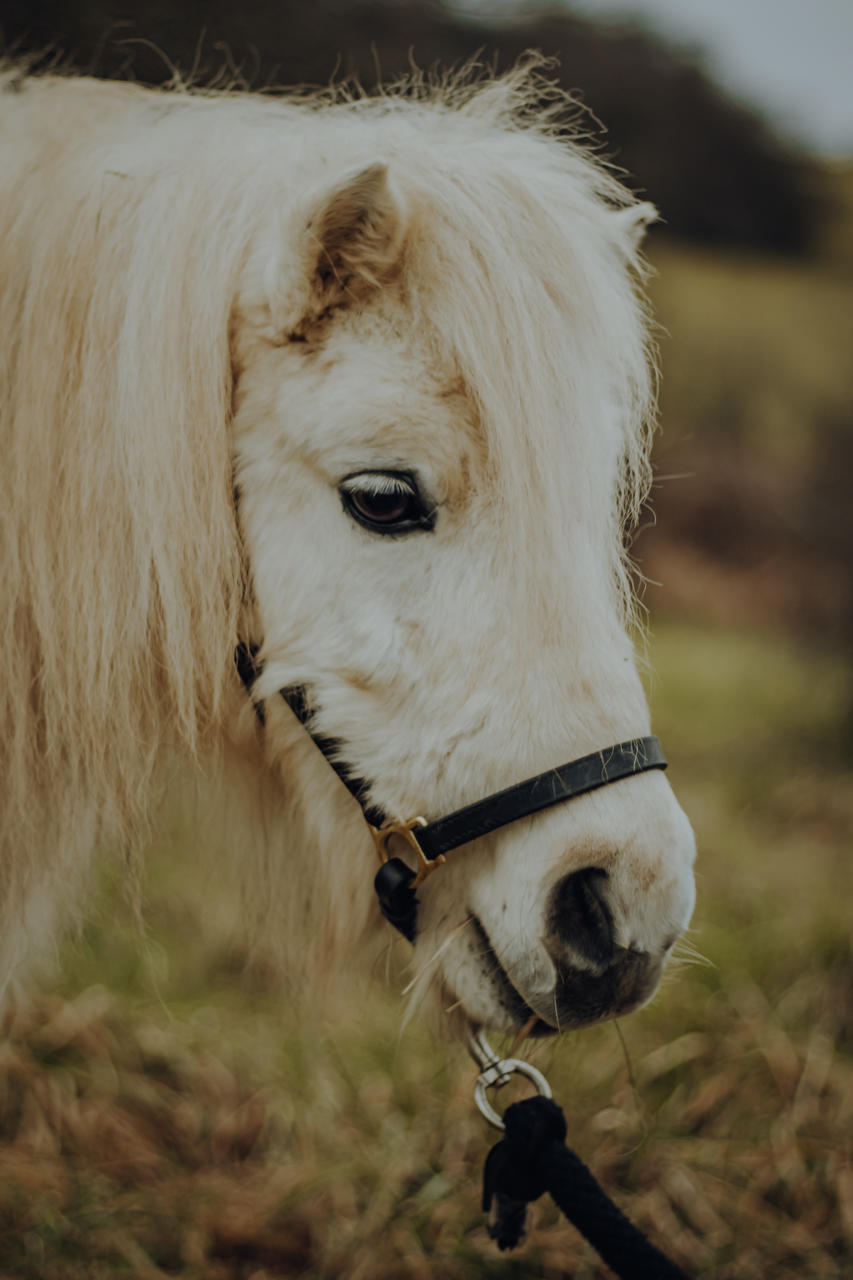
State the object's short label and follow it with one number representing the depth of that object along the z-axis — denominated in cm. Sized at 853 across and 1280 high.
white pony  210
